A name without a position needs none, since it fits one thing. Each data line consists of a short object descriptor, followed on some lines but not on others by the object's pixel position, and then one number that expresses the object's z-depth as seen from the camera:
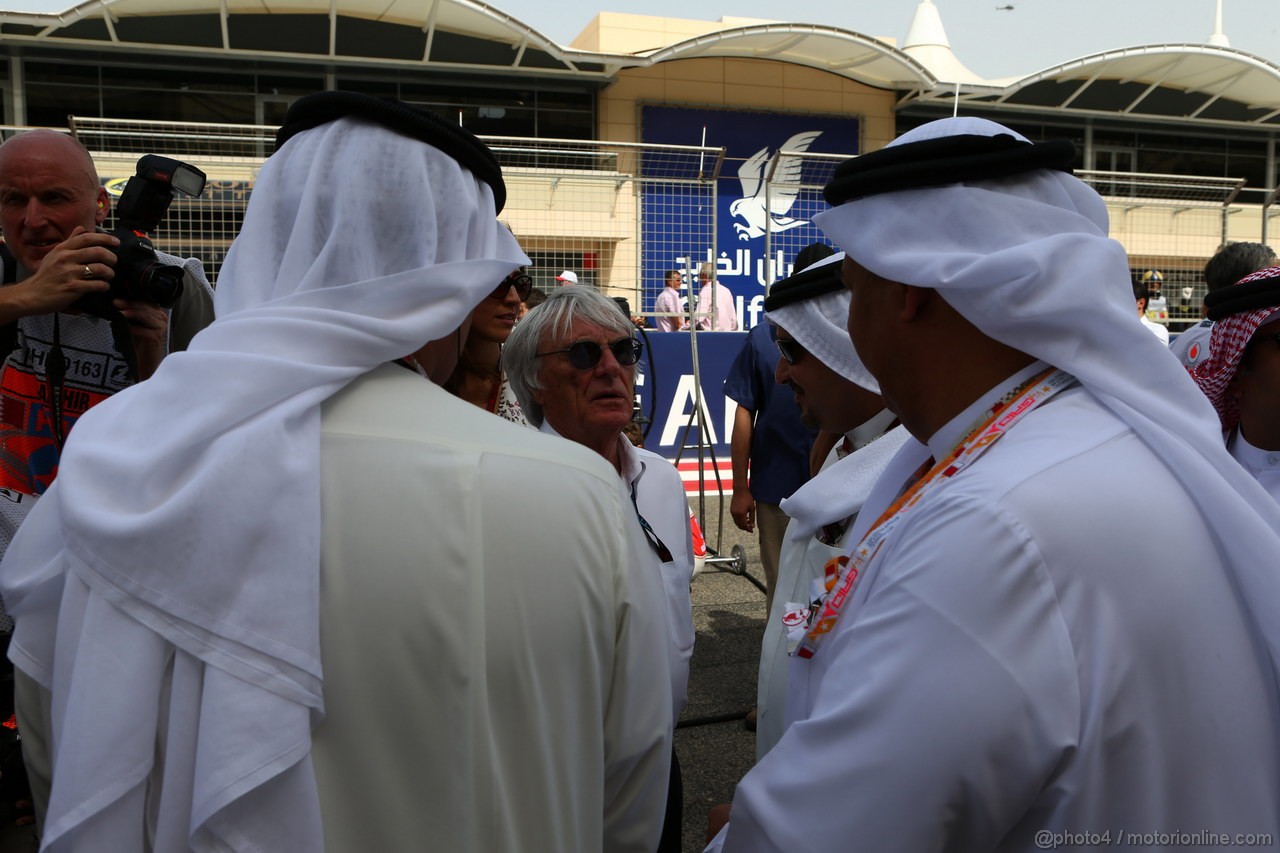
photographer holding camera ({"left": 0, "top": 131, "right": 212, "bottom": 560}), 2.50
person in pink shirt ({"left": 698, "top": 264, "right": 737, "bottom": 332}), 10.12
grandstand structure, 10.15
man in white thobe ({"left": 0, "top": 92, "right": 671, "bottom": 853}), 1.22
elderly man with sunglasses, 3.18
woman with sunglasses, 3.75
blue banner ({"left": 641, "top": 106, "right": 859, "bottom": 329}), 9.78
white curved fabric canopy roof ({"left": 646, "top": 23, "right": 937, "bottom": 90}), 19.59
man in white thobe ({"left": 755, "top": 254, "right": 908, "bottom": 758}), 2.28
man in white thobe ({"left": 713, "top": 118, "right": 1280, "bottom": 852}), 1.20
